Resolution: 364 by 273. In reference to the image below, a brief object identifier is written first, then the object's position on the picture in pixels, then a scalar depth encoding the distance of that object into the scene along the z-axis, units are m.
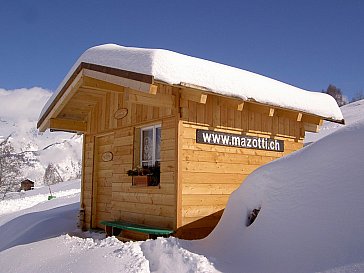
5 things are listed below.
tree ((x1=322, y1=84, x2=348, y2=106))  84.56
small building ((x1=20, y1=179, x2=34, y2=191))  47.19
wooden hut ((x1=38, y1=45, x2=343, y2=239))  7.47
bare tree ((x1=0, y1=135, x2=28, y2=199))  38.78
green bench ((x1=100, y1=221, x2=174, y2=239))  7.26
